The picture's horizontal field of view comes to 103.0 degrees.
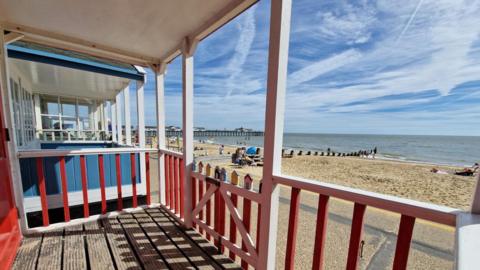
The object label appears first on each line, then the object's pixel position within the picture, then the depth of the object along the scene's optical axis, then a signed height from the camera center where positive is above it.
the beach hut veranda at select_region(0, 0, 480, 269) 1.19 -0.51
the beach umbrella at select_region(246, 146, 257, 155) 12.70 -2.02
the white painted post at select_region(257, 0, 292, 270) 1.21 -0.01
